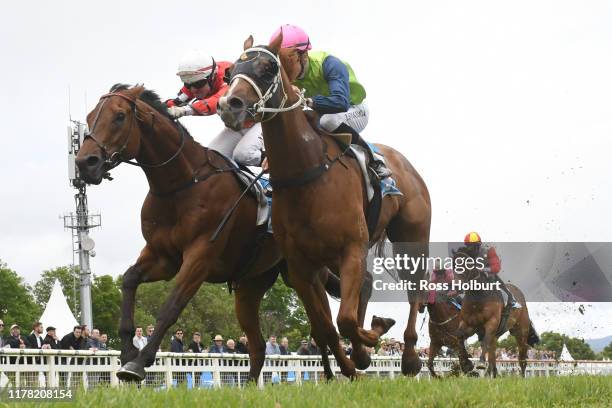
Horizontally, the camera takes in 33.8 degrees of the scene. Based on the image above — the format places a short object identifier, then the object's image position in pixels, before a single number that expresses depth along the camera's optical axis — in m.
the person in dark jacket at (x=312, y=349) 20.12
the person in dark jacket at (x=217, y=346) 16.24
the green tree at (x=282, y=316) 72.75
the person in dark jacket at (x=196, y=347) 16.34
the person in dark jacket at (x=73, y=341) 14.38
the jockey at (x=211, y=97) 9.38
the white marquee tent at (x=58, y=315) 25.61
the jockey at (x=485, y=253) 16.91
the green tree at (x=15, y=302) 67.00
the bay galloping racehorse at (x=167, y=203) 8.11
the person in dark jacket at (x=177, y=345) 15.54
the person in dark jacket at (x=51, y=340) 14.42
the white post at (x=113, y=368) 12.02
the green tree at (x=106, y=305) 71.56
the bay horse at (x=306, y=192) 7.44
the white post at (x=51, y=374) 10.88
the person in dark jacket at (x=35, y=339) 14.33
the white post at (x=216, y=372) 14.30
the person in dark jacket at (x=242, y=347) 16.84
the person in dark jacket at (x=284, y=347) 19.12
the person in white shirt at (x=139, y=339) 14.61
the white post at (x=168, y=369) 13.18
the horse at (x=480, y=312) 16.94
